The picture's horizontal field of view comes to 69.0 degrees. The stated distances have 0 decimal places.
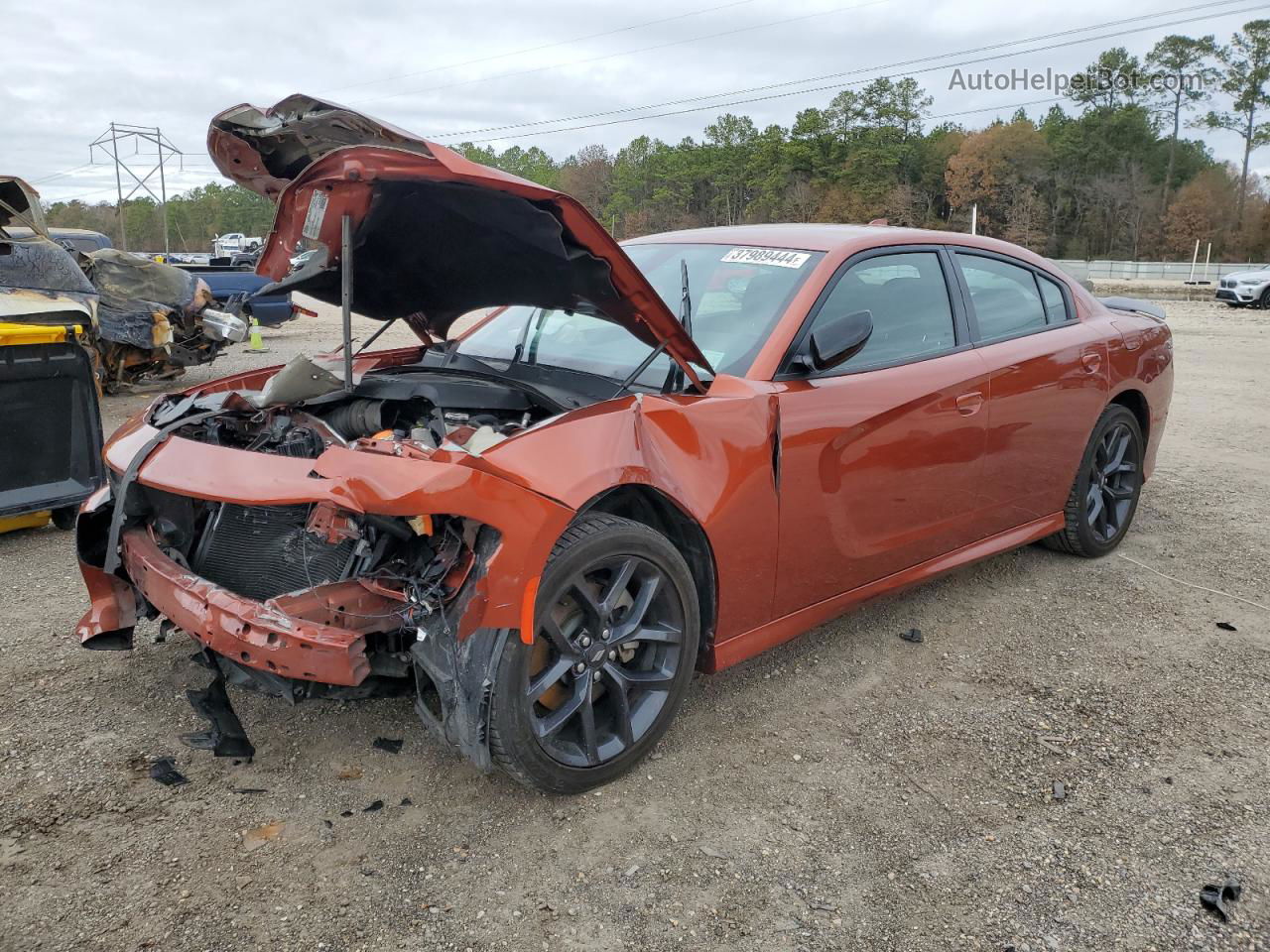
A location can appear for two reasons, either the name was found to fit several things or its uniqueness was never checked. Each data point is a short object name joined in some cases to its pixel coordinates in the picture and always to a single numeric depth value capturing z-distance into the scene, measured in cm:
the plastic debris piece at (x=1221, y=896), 232
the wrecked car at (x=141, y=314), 804
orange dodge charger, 246
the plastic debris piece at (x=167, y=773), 281
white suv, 2395
